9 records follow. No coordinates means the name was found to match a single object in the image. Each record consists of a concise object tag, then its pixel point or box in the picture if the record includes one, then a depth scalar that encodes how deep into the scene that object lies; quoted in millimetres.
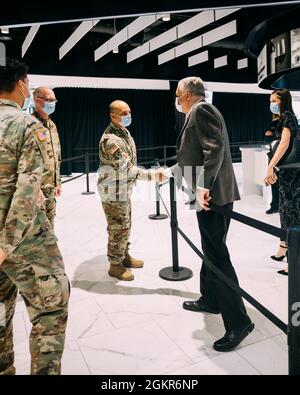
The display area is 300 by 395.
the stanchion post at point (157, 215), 5316
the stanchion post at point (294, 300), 1253
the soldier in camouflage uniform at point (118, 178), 2840
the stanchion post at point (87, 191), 7613
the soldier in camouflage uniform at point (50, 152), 2746
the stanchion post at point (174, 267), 2990
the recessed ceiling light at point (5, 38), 8431
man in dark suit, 1997
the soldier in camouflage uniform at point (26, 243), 1303
